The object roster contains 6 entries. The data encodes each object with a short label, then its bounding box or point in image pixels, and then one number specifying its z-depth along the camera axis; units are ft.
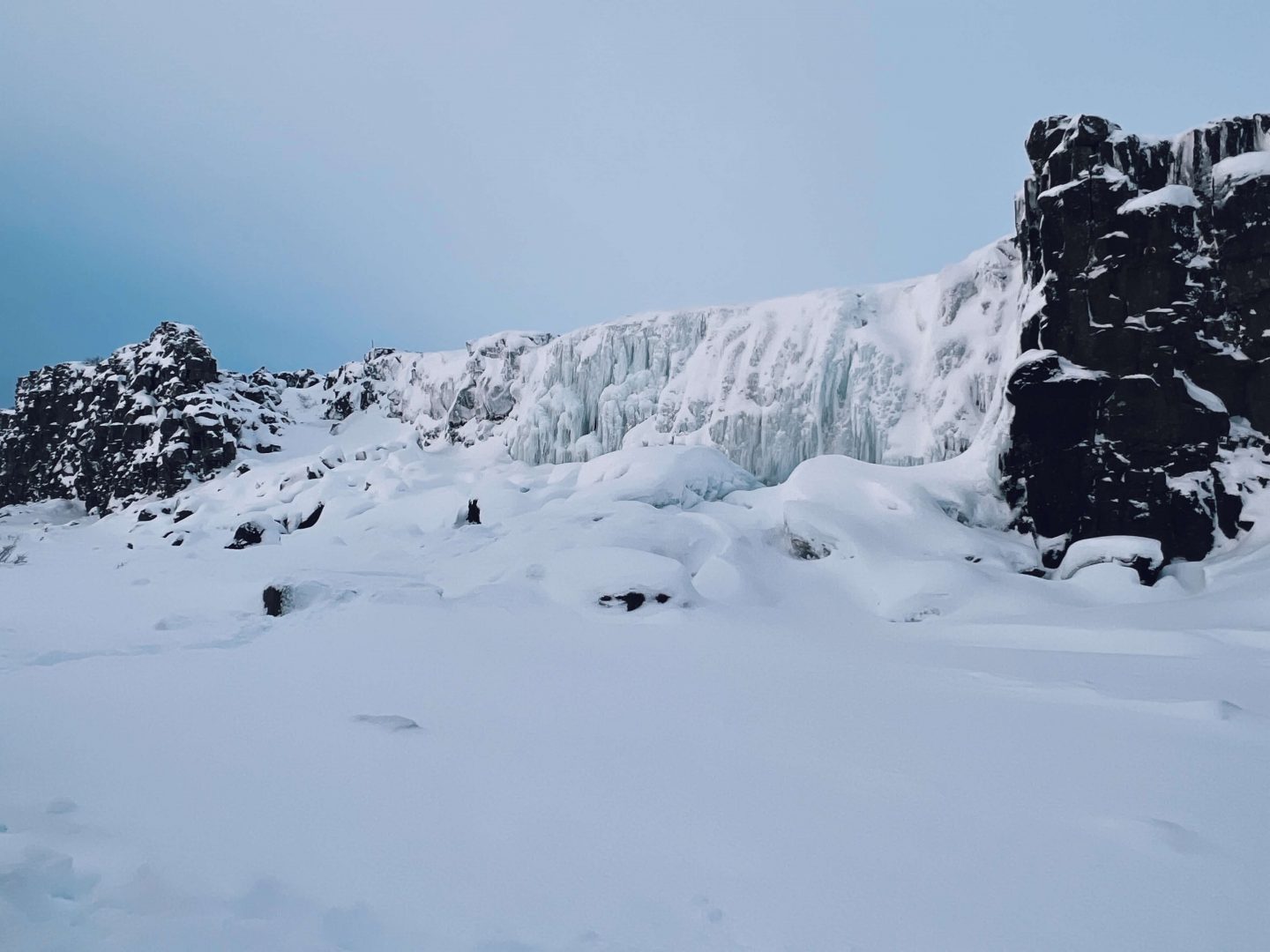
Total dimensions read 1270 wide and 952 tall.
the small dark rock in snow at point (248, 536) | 69.92
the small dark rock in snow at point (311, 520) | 82.43
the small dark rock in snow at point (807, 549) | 45.09
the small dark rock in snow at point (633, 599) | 34.55
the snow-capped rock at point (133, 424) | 134.92
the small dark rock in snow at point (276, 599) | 32.27
